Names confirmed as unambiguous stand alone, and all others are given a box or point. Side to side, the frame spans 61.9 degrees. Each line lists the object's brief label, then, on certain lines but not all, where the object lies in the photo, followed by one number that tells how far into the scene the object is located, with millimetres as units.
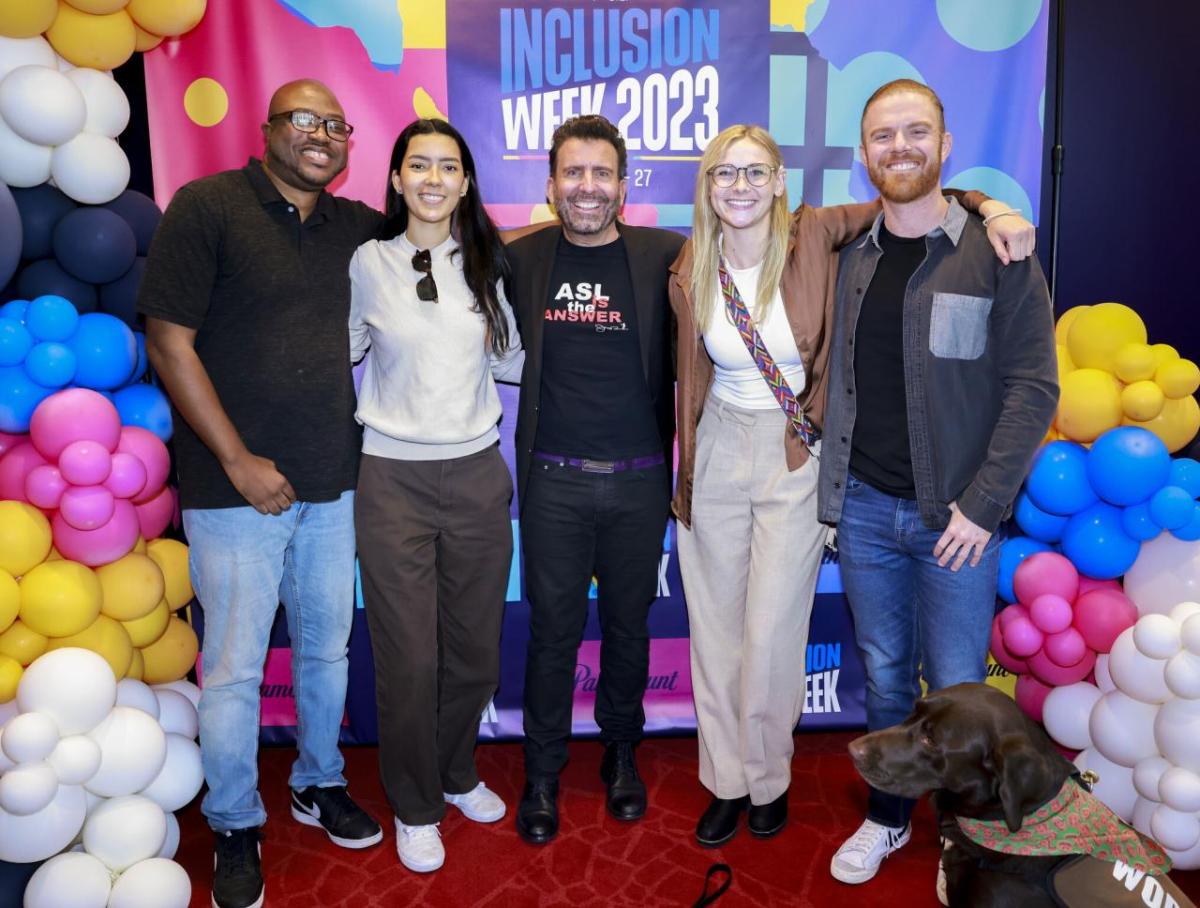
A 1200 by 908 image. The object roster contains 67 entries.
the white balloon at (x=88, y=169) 2713
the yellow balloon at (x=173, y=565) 2906
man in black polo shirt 2449
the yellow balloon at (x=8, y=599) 2408
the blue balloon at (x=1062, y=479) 2885
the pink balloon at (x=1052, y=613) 2867
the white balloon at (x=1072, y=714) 2918
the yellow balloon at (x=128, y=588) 2674
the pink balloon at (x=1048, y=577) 2895
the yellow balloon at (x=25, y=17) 2598
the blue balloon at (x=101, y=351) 2668
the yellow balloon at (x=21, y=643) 2512
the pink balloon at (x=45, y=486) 2525
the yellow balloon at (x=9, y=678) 2432
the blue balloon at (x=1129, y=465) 2713
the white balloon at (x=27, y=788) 2197
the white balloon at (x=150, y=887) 2396
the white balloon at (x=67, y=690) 2346
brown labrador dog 1865
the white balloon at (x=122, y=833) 2434
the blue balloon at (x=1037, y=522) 2994
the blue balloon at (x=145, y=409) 2834
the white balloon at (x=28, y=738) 2232
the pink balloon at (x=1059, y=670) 2934
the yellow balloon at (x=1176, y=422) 2893
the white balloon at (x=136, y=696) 2705
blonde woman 2586
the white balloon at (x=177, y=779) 2625
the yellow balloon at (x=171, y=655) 2914
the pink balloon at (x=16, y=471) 2584
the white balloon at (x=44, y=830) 2271
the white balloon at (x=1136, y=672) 2609
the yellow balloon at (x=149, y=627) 2773
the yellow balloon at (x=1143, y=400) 2795
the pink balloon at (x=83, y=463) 2486
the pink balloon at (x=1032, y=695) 3145
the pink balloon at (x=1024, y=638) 2938
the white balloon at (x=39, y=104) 2588
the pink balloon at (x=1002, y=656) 3080
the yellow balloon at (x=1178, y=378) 2807
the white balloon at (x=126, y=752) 2432
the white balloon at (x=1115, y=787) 2787
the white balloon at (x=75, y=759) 2307
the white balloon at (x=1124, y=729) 2697
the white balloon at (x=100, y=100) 2797
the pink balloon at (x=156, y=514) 2877
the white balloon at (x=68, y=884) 2342
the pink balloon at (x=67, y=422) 2518
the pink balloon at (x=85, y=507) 2508
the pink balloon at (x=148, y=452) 2707
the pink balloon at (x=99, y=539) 2568
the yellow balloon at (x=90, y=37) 2762
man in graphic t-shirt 2715
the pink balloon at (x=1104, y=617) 2834
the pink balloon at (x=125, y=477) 2580
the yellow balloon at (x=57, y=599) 2496
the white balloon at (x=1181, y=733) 2529
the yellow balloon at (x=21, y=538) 2459
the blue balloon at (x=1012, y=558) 3027
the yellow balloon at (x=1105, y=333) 2902
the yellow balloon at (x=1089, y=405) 2855
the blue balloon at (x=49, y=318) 2592
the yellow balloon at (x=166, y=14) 2871
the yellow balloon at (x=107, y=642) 2586
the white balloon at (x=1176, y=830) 2574
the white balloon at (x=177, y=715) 2814
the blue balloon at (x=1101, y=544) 2855
